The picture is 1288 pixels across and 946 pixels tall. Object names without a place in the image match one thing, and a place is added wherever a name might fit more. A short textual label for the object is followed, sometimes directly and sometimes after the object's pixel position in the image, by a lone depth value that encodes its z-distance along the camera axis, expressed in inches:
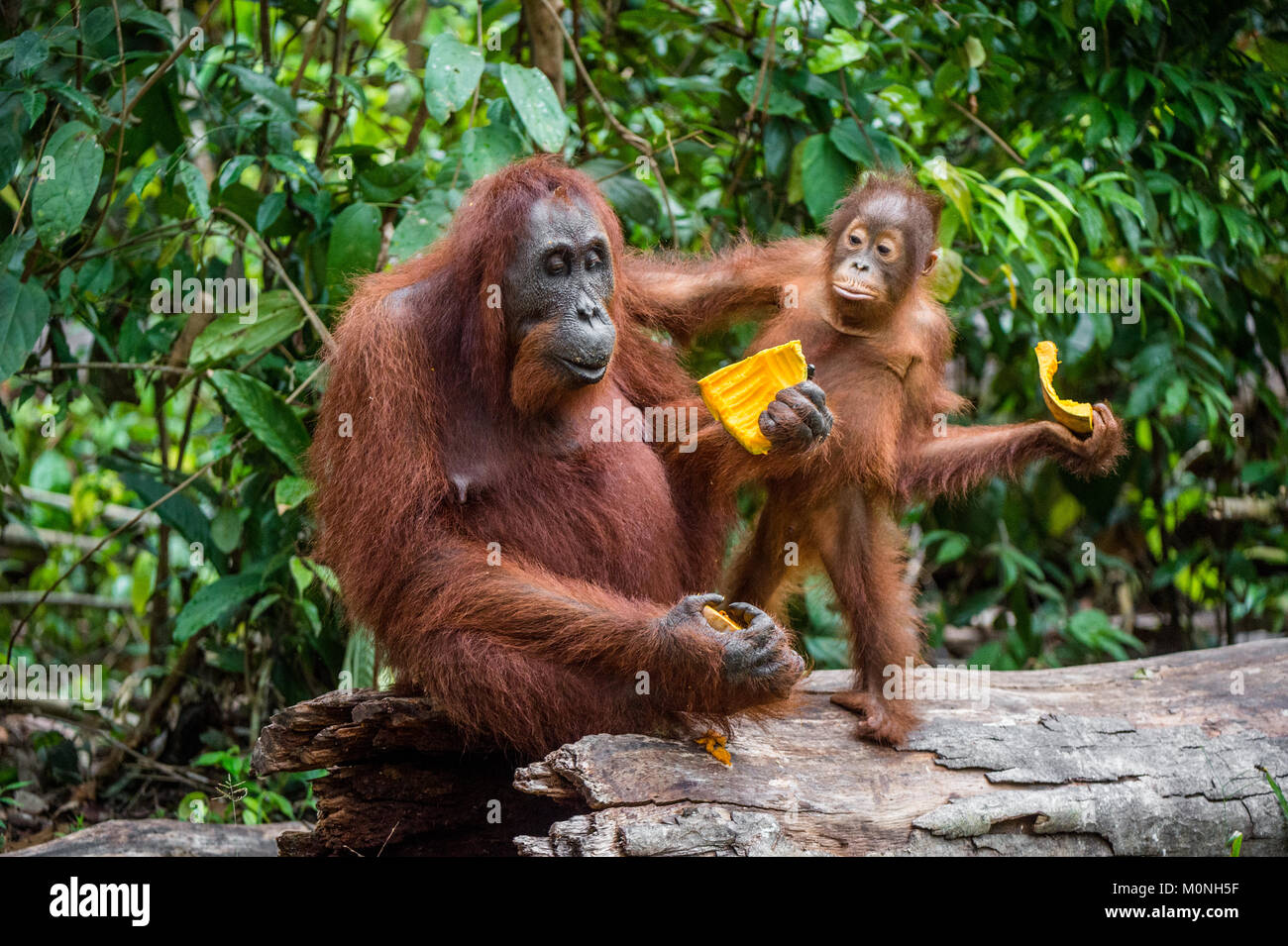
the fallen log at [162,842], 164.2
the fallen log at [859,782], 129.6
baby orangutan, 164.1
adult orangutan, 135.6
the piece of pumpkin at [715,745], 138.0
